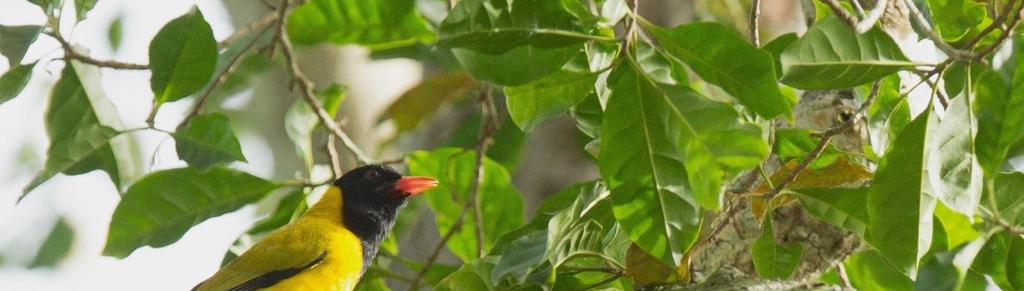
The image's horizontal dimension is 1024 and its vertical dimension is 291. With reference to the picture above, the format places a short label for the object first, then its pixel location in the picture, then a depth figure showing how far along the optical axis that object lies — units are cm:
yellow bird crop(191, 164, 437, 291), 887
